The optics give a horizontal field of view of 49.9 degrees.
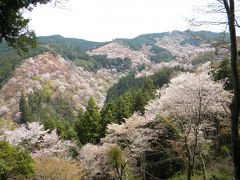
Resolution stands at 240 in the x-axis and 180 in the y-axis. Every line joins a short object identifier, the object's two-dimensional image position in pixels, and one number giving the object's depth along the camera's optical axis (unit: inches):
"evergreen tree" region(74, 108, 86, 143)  1326.1
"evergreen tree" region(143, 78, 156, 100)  1534.0
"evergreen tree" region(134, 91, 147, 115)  1344.3
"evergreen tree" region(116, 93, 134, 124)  1313.5
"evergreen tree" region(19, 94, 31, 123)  2523.2
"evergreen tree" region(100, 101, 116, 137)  1277.5
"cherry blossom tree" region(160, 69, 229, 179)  593.6
